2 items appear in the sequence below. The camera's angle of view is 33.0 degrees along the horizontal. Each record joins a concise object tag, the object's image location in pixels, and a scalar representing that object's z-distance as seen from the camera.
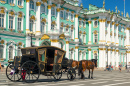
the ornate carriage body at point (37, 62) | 14.98
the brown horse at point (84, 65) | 19.81
